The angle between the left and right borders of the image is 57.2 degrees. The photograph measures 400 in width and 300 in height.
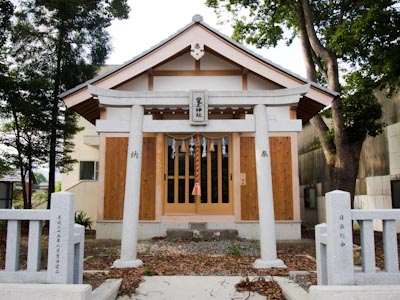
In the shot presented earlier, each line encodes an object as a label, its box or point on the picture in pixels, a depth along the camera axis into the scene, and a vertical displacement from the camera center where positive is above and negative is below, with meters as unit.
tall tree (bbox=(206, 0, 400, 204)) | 10.12 +4.28
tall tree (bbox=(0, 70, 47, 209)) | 12.35 +2.48
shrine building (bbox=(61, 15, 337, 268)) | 10.16 +1.27
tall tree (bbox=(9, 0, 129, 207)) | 13.43 +5.51
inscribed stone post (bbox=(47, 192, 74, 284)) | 4.14 -0.49
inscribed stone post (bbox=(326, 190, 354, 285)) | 4.04 -0.50
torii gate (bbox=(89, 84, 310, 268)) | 7.02 +1.42
